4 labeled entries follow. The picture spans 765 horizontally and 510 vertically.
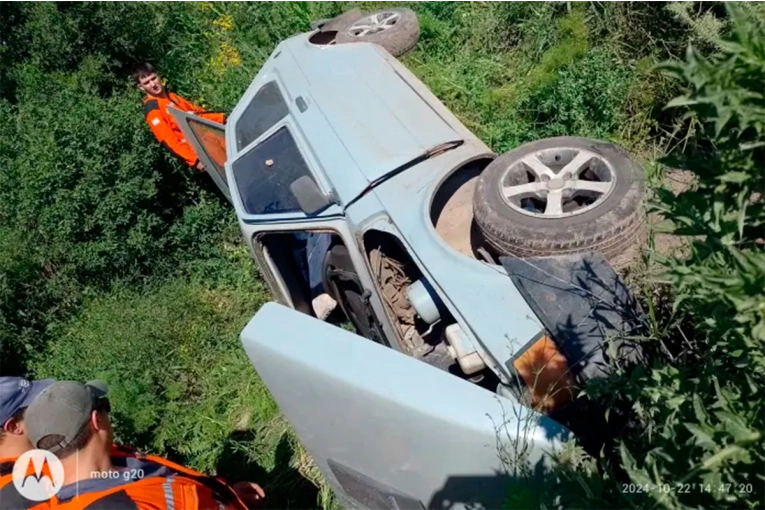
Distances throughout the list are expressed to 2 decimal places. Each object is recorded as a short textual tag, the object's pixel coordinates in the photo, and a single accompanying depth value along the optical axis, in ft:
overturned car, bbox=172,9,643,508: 8.63
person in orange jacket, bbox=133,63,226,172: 18.90
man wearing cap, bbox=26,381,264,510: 7.98
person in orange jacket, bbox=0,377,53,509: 9.06
